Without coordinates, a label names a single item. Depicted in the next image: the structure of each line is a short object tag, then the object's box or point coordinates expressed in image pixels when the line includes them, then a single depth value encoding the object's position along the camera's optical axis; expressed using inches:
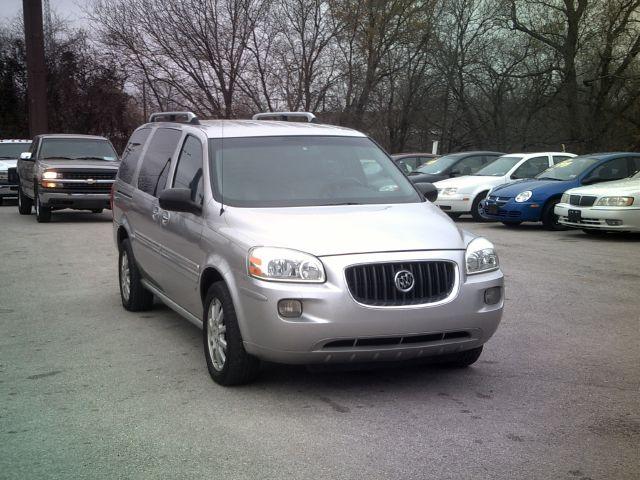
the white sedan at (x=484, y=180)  713.0
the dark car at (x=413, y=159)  906.7
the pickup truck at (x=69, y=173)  671.1
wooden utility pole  1230.3
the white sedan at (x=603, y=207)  522.3
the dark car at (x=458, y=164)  799.0
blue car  618.6
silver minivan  186.1
